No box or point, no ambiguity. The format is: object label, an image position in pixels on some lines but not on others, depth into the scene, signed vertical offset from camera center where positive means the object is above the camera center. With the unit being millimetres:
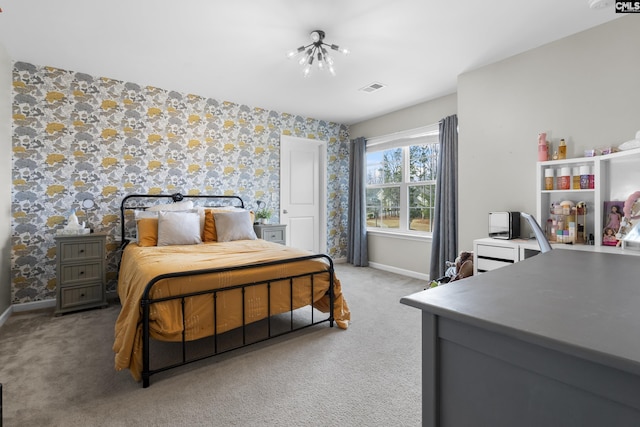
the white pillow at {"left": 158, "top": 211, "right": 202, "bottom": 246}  3252 -208
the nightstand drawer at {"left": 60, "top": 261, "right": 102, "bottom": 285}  3088 -633
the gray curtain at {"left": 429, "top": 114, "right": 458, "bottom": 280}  3896 +60
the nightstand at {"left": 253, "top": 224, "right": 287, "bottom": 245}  4266 -321
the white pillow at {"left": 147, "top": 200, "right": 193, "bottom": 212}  3670 +27
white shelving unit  2354 +183
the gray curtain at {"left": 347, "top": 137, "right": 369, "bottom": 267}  5281 +20
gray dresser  503 -272
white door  5039 +288
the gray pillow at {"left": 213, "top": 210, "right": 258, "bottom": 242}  3604 -203
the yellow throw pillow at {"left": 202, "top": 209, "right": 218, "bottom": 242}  3660 -236
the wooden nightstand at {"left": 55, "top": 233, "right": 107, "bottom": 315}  3072 -630
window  4547 +438
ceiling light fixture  2654 +1461
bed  1945 -593
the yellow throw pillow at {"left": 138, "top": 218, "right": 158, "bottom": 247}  3252 -237
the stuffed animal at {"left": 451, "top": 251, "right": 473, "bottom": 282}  3121 -582
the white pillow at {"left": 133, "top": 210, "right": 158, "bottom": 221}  3457 -53
